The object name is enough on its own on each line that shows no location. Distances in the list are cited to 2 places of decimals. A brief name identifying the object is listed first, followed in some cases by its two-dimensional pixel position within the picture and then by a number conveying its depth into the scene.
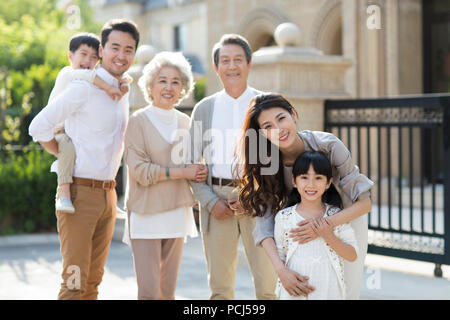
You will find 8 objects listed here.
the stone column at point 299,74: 7.60
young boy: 4.34
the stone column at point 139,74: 8.66
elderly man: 4.55
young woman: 3.58
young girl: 3.49
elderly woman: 4.53
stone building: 7.69
